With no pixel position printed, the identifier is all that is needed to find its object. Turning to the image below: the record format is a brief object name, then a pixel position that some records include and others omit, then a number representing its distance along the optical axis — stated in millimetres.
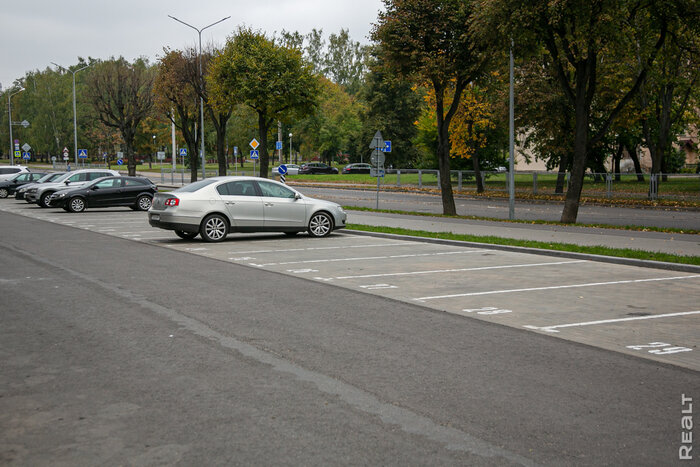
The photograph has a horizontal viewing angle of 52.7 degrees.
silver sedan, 17016
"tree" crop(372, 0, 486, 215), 24406
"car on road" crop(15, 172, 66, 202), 35775
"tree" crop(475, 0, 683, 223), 19641
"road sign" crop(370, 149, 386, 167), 27484
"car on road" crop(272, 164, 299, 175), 79250
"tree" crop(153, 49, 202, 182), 48750
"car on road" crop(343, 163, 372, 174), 77812
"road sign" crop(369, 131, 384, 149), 26984
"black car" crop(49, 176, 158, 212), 29156
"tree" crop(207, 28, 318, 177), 37688
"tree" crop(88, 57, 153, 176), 58812
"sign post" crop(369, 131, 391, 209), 27047
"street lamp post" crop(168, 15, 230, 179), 43869
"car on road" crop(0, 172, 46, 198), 41625
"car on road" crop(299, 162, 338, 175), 78538
